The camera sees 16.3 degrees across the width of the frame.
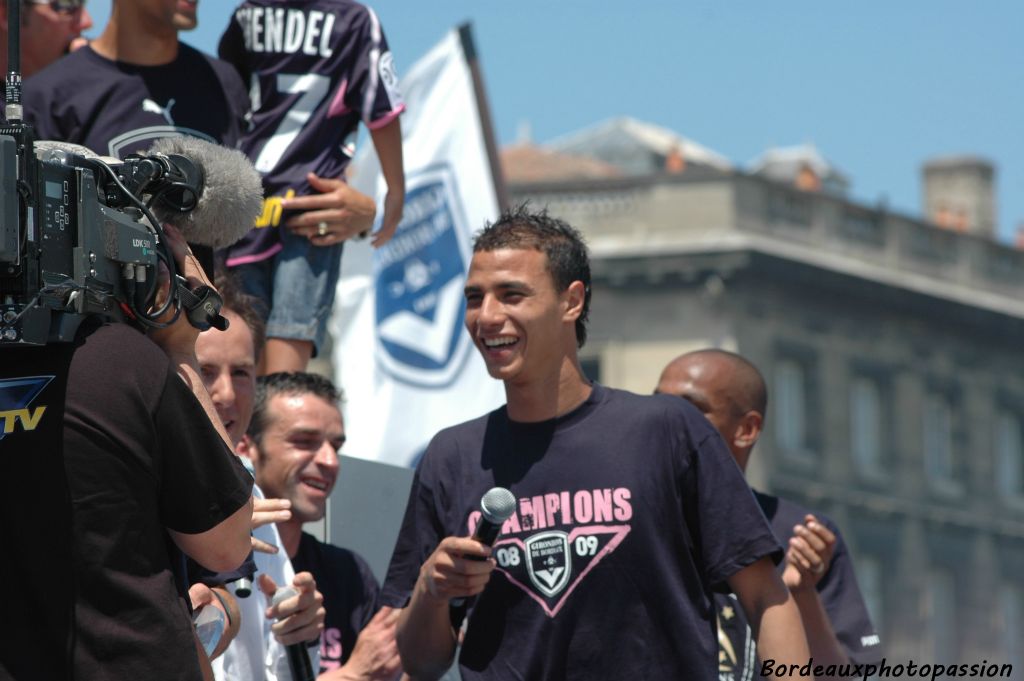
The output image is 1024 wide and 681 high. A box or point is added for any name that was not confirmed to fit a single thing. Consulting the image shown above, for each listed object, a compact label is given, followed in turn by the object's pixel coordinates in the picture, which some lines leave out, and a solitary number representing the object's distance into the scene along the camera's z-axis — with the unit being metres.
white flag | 18.72
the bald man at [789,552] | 9.78
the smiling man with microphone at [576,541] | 8.24
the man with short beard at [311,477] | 10.20
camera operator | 6.37
